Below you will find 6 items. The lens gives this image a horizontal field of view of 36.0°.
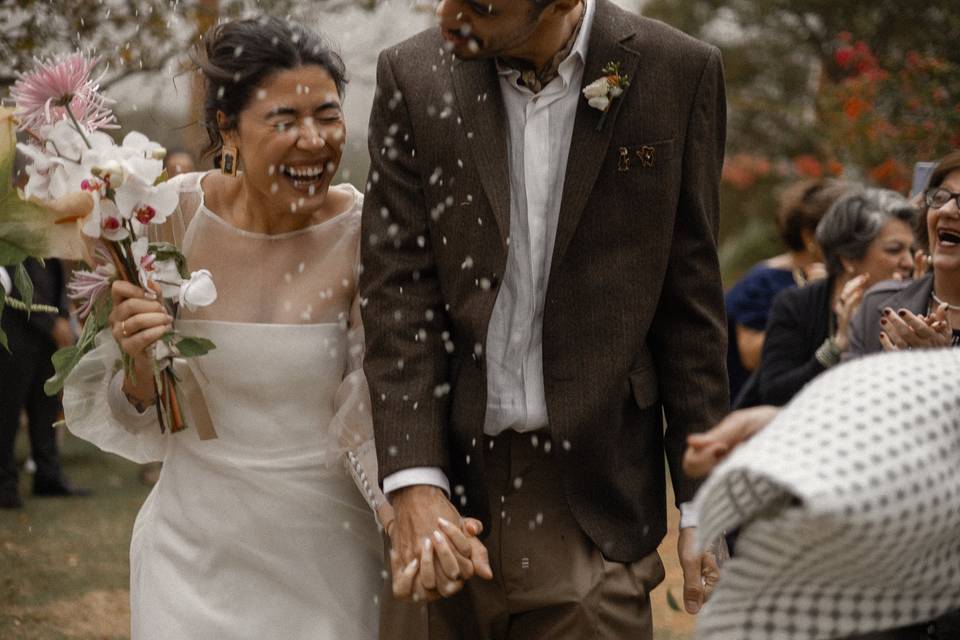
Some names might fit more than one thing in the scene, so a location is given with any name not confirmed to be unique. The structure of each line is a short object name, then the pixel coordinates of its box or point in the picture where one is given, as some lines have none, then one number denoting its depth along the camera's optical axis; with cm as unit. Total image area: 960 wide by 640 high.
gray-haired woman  659
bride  425
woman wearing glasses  418
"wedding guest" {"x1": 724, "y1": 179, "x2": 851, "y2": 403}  768
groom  362
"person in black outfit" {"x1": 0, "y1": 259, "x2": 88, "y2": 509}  973
